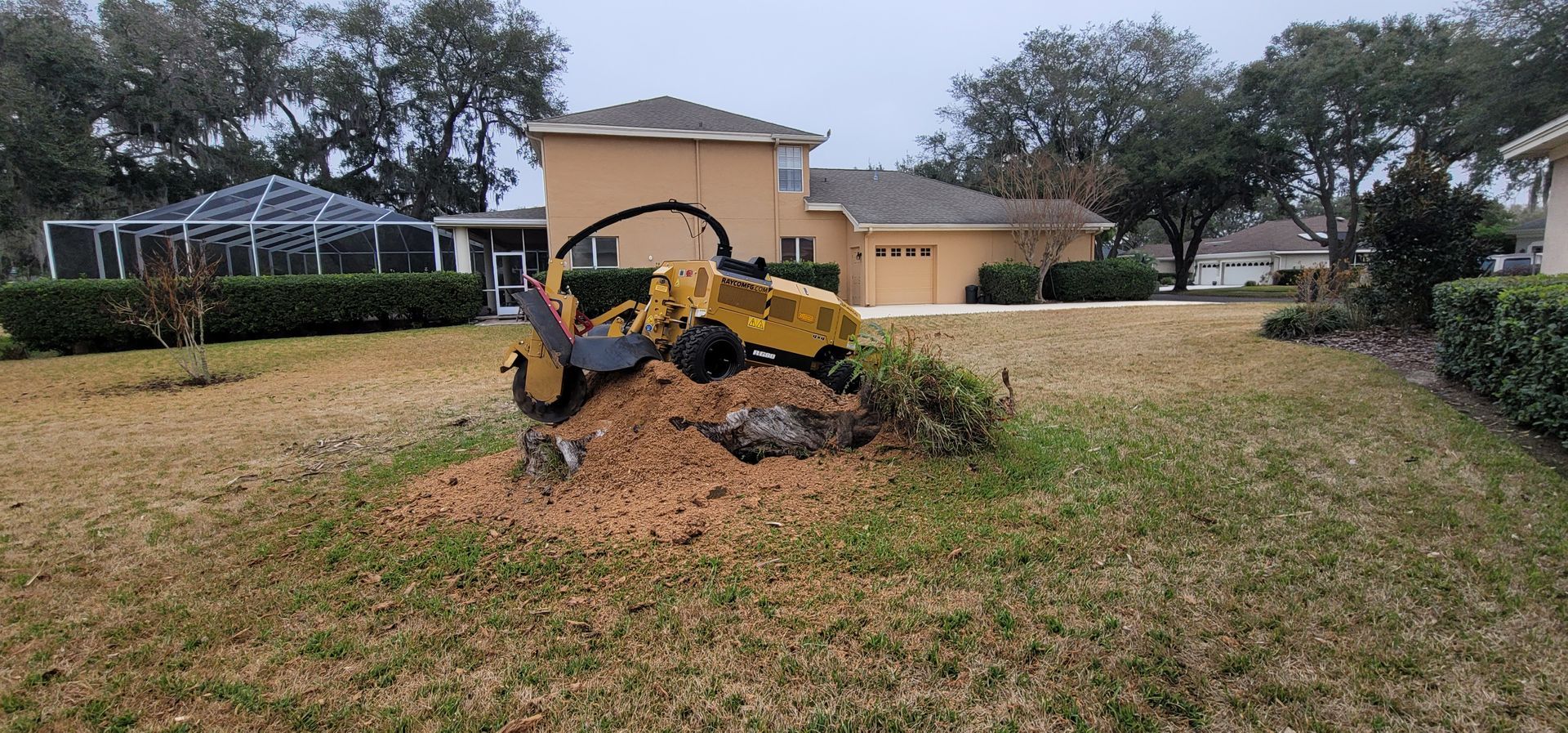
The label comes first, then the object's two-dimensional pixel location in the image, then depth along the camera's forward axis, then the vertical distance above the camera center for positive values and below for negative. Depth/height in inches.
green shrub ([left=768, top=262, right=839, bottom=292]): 747.4 +19.0
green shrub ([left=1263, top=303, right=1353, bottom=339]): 414.9 -27.3
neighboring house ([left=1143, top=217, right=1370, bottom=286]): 1678.2 +62.2
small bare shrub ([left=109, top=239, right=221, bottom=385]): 394.6 +7.3
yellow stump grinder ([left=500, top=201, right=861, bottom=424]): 209.5 -13.1
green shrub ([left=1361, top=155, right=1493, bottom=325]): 370.6 +22.9
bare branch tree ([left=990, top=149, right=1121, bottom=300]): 881.5 +108.7
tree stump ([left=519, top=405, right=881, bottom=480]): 176.7 -40.4
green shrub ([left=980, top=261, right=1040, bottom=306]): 855.1 +3.5
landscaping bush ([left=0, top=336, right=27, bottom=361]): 541.3 -34.8
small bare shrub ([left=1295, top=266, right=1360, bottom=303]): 445.1 -4.8
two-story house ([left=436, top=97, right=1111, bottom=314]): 765.9 +96.8
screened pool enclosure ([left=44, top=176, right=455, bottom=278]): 679.1 +74.2
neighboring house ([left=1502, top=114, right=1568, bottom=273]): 375.9 +45.5
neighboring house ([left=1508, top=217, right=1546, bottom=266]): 1349.2 +77.4
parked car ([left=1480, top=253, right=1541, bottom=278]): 962.2 +17.0
